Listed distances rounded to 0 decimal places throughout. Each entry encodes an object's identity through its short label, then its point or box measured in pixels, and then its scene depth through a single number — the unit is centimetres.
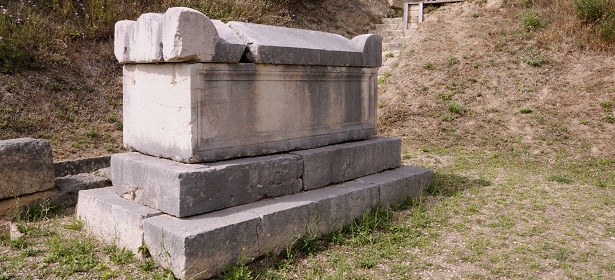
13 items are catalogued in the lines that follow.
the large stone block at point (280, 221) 378
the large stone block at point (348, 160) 461
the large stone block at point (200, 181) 365
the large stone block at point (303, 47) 417
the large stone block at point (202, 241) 329
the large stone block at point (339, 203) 427
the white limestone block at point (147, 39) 390
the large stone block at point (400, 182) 507
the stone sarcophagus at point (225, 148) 362
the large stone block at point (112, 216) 374
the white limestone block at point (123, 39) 431
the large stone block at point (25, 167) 470
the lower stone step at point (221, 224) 336
